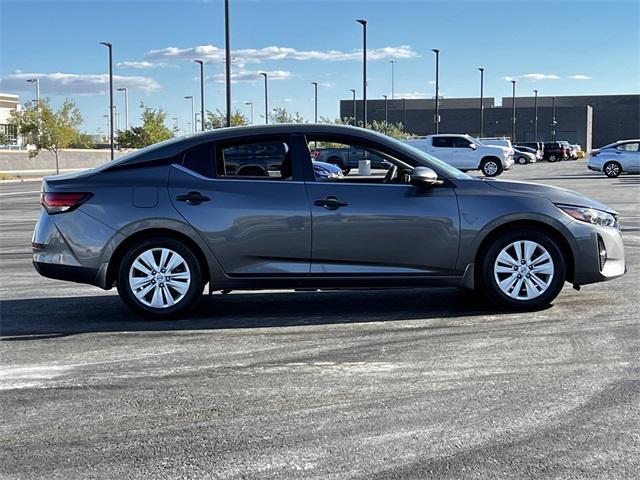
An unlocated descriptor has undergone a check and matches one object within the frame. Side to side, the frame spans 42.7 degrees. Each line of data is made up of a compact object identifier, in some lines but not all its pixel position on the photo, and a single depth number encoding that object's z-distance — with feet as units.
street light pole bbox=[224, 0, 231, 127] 85.15
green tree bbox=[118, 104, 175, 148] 205.77
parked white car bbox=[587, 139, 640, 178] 123.03
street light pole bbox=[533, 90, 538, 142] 333.62
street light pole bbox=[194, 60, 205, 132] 153.30
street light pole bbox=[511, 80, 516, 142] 307.99
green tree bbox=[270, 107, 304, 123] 235.93
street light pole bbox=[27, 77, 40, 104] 316.40
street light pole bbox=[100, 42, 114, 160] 152.15
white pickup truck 124.57
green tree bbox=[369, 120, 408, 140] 223.40
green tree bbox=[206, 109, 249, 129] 207.72
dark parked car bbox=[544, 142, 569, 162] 229.66
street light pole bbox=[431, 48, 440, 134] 192.95
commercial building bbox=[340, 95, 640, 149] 344.49
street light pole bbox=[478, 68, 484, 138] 251.19
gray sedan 23.30
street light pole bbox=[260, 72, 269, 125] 205.20
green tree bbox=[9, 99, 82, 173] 171.32
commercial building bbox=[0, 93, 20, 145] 318.04
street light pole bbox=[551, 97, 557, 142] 336.70
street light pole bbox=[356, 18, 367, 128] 130.00
